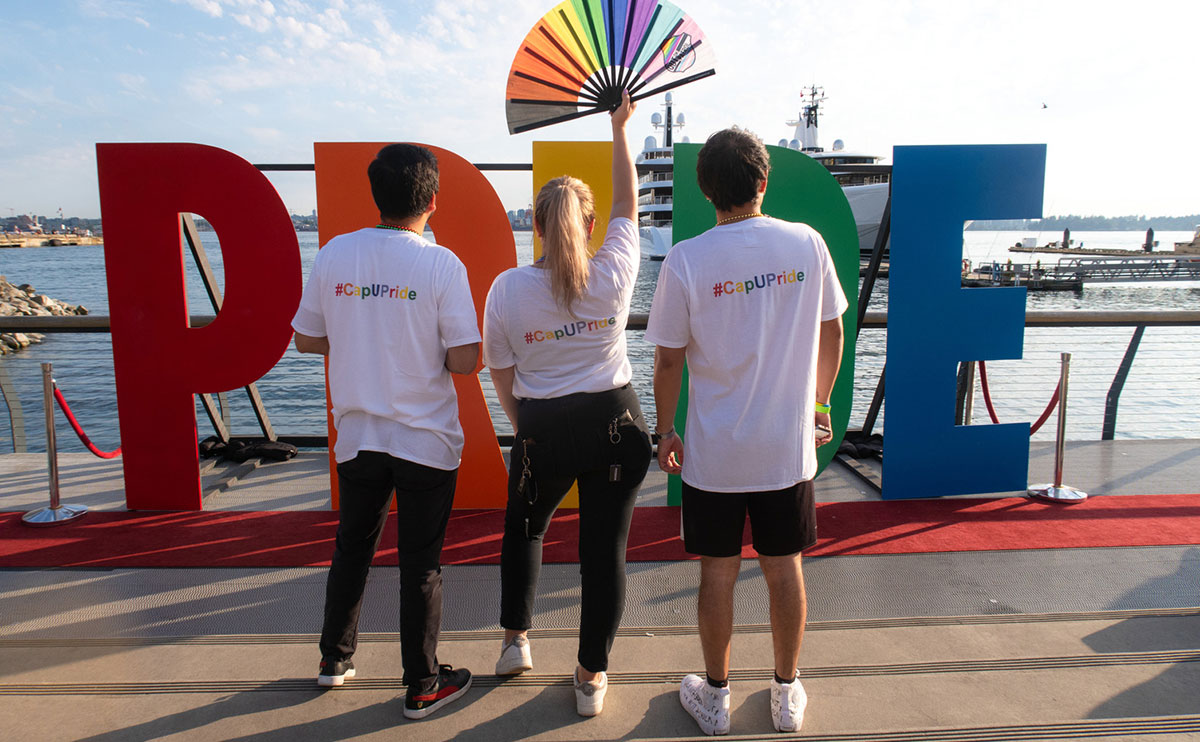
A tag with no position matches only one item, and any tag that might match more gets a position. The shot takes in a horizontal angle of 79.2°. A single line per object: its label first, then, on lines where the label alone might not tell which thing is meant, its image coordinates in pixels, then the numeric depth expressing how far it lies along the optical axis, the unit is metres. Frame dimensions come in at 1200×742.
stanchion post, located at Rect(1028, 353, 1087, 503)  4.48
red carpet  3.74
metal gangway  47.16
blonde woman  2.27
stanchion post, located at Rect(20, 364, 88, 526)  4.16
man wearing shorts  2.14
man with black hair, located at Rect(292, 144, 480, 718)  2.29
